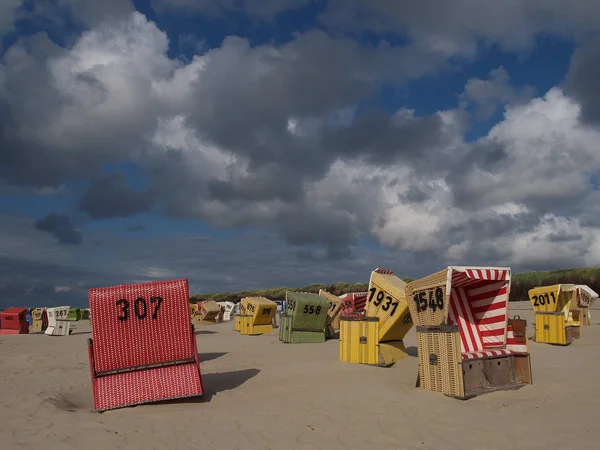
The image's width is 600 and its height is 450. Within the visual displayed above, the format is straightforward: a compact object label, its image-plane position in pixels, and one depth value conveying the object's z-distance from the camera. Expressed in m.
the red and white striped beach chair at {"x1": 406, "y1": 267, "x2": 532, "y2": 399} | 9.53
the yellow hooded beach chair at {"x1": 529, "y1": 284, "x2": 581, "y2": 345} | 19.59
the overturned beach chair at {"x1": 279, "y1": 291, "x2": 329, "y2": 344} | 21.50
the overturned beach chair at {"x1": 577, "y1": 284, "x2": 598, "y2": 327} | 26.50
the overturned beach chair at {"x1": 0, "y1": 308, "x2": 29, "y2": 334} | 32.50
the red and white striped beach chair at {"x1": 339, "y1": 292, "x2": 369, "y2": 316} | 22.94
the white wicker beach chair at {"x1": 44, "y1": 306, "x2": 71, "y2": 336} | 32.16
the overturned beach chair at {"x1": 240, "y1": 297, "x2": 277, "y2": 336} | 27.84
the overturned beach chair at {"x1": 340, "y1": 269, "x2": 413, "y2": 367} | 13.45
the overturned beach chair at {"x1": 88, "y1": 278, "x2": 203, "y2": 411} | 9.76
